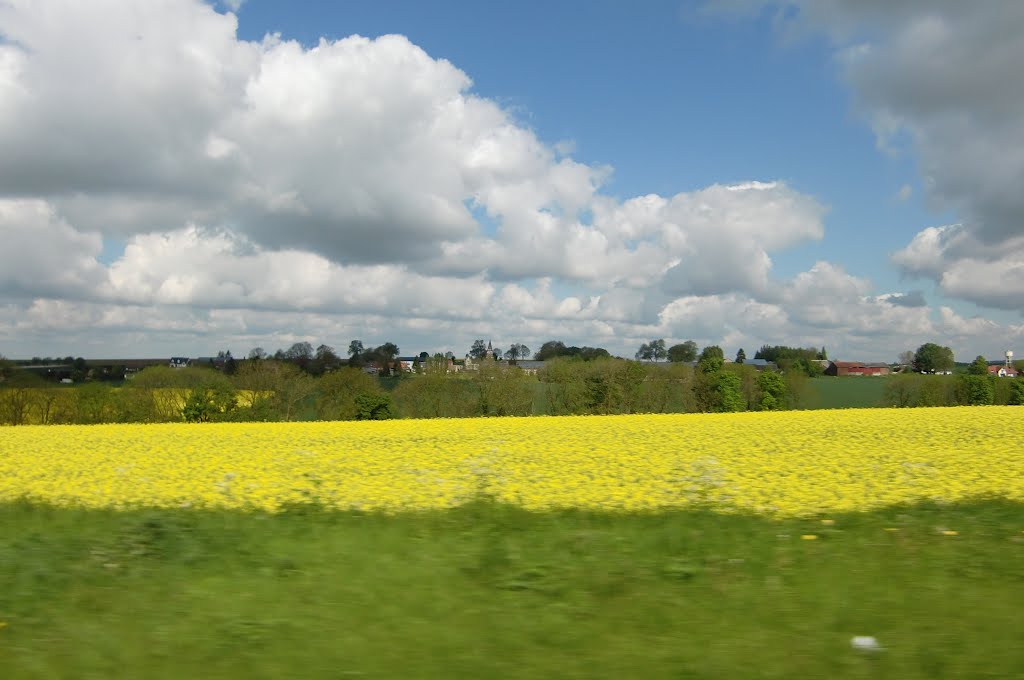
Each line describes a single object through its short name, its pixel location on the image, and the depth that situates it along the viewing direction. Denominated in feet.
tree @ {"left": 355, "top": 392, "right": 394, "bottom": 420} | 159.43
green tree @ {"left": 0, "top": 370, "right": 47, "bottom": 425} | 125.80
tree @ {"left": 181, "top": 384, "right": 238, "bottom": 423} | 136.36
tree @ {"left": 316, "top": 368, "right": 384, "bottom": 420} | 165.68
